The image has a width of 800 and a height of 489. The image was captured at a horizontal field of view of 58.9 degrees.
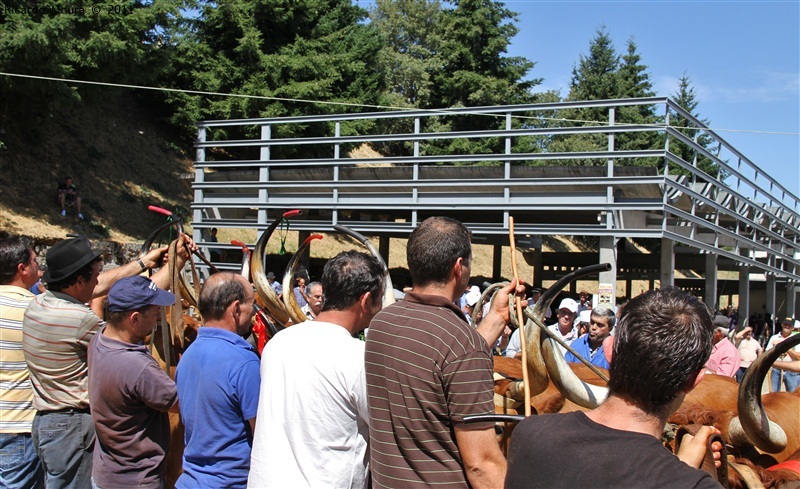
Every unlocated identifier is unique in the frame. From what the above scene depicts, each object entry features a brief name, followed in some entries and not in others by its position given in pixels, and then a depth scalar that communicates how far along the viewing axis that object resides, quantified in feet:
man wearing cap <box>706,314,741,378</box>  26.86
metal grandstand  43.98
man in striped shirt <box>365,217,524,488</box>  8.25
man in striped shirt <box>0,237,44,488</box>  13.70
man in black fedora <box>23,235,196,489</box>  12.69
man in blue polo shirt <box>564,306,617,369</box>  21.18
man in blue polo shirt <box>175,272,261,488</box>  10.89
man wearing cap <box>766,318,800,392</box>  34.00
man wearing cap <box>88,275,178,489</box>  11.48
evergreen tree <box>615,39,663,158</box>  125.70
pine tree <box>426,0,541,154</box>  109.70
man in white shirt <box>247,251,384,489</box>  9.74
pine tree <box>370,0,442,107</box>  121.60
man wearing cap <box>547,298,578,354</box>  24.97
